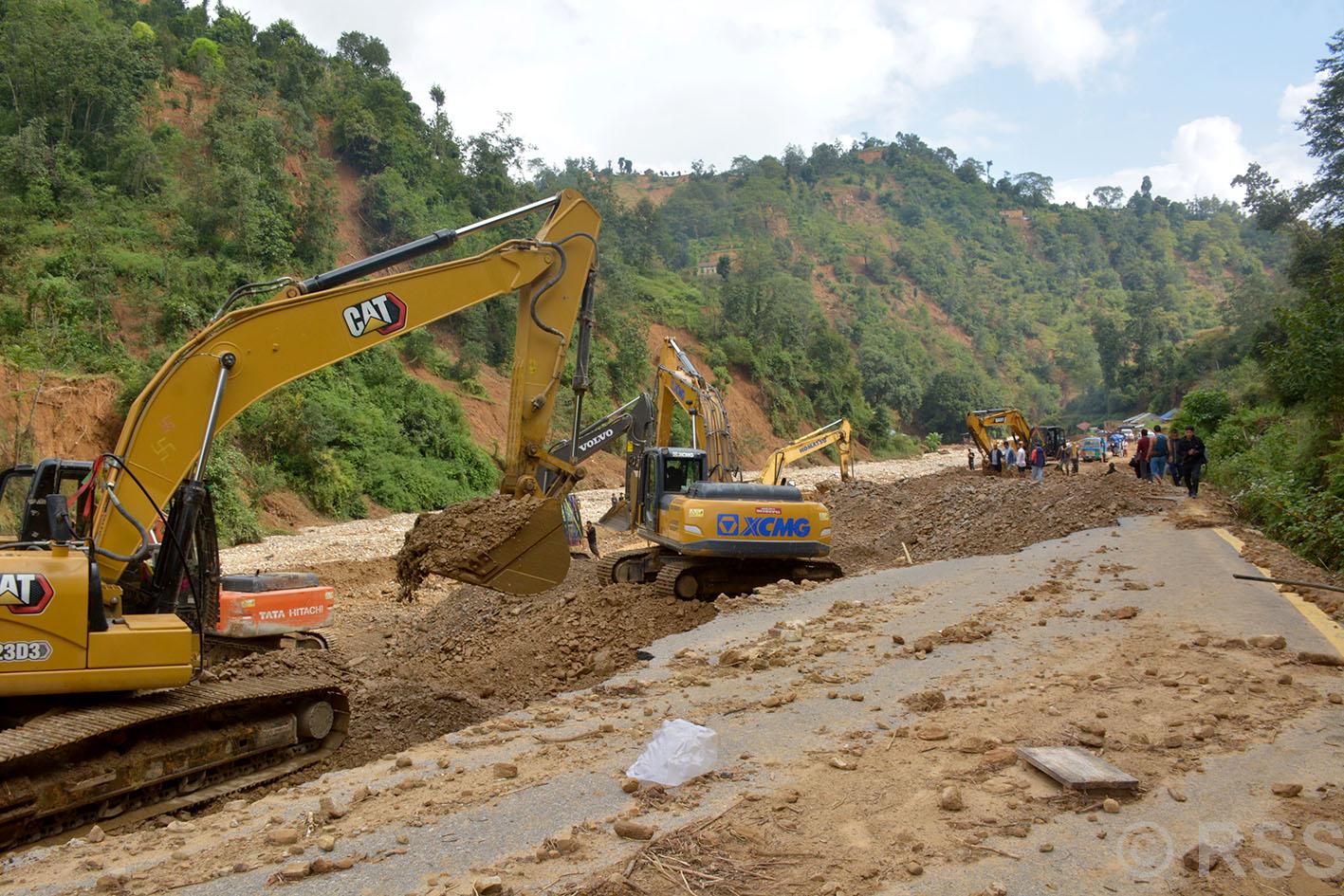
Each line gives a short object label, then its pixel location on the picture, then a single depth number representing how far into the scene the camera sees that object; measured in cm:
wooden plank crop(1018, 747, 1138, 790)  430
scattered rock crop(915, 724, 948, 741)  535
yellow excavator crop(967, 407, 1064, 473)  3359
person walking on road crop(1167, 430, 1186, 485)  1995
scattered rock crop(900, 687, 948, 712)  604
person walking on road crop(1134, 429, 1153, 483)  2303
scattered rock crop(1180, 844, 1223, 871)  359
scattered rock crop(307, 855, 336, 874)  403
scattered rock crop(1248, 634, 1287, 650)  685
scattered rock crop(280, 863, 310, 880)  398
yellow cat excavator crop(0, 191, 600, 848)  548
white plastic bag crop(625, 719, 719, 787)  489
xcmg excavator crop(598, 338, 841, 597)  1188
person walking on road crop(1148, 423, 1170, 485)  2255
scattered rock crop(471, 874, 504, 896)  369
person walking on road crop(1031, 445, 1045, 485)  2580
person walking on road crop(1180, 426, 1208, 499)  1861
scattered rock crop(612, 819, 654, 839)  408
